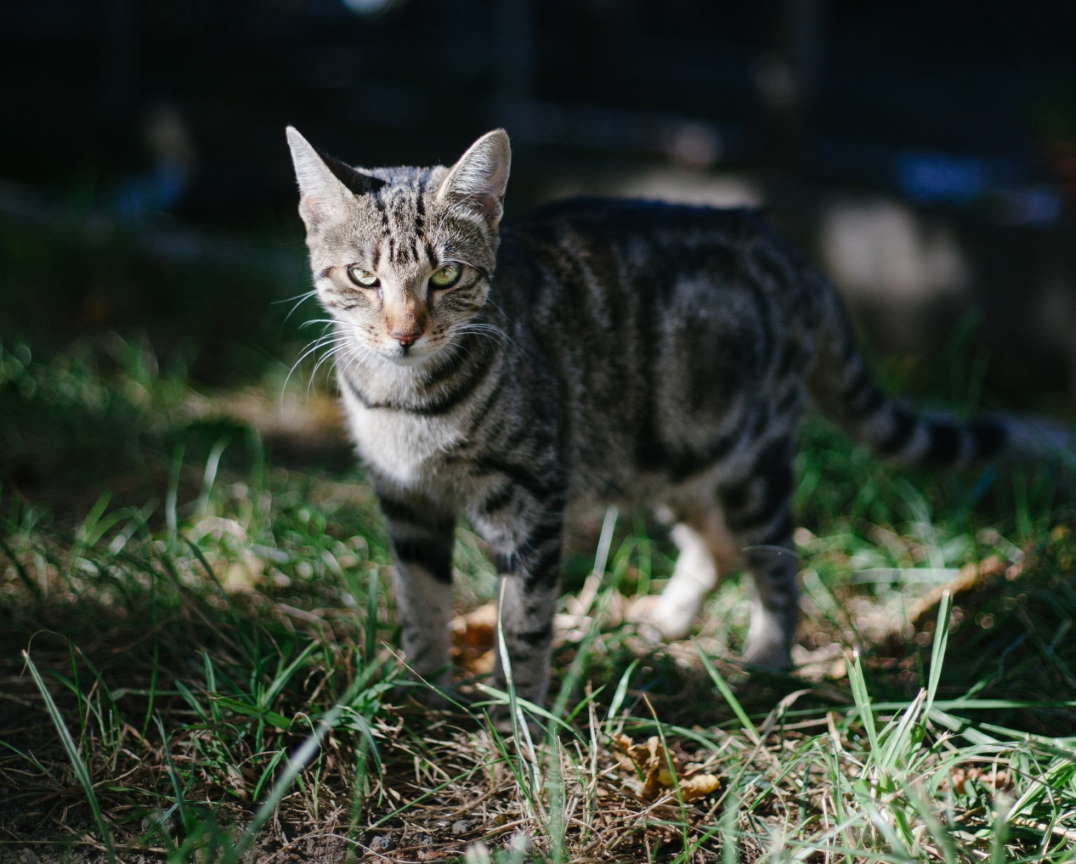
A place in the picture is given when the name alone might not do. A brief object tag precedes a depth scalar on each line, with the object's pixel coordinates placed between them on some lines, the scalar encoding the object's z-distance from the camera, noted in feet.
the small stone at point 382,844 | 6.27
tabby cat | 7.13
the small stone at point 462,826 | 6.43
